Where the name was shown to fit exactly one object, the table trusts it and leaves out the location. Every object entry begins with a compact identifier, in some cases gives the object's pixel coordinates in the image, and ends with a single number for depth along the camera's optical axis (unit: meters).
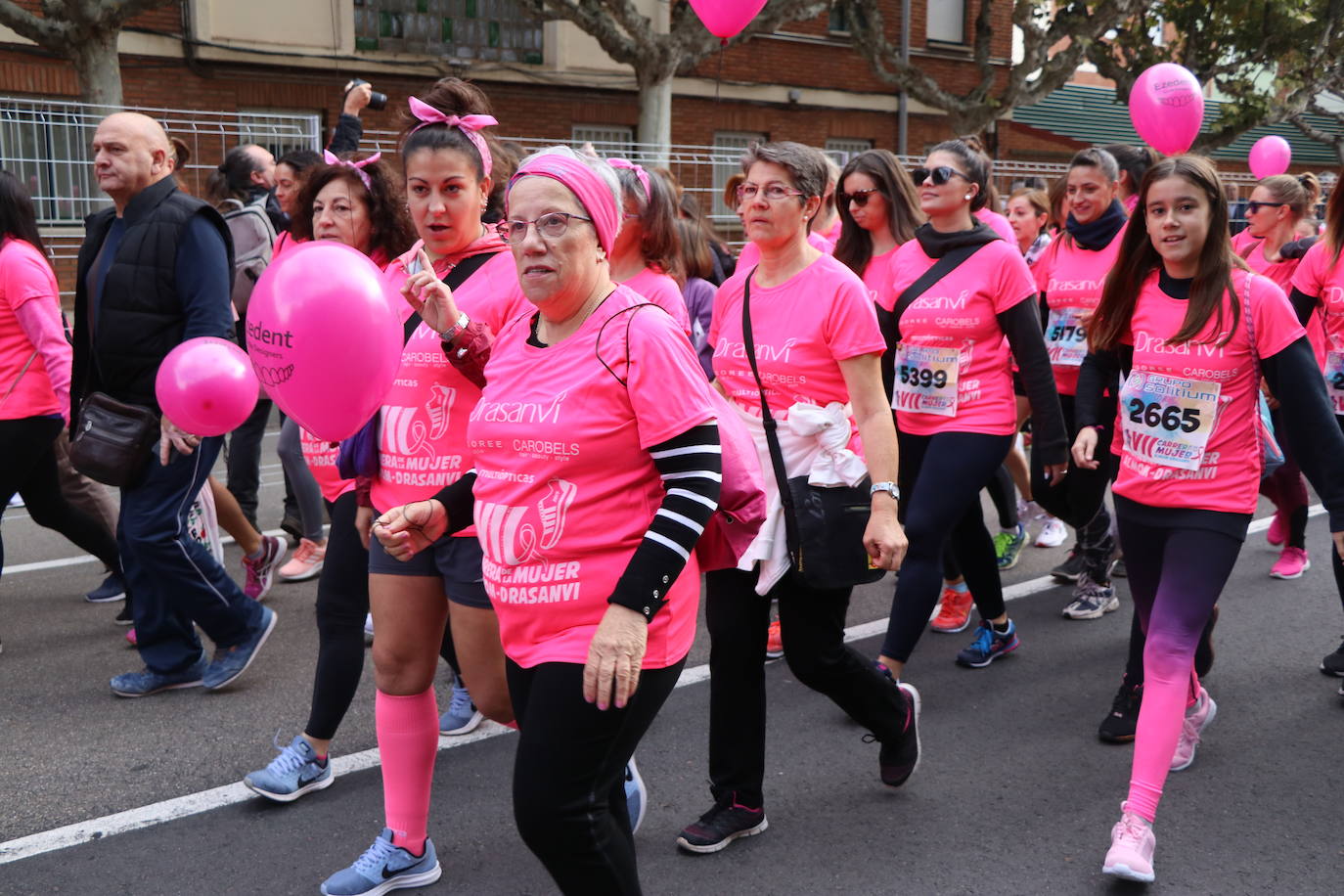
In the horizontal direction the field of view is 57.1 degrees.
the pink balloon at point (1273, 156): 10.67
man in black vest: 4.54
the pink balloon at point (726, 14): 5.25
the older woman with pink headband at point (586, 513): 2.40
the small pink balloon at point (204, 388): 4.18
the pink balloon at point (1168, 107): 7.65
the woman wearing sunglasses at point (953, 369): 4.46
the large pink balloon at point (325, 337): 2.93
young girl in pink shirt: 3.54
